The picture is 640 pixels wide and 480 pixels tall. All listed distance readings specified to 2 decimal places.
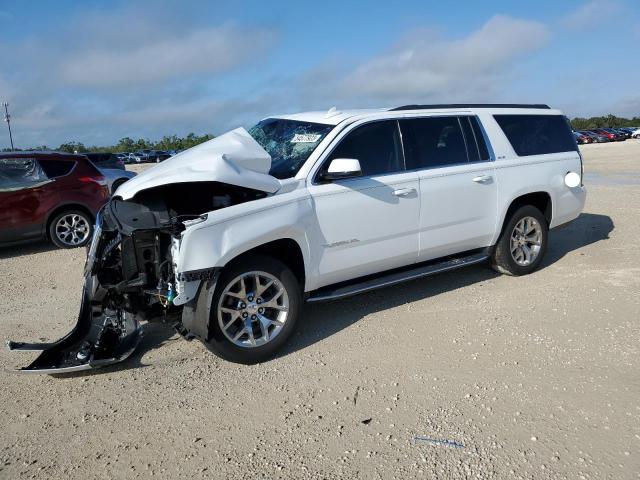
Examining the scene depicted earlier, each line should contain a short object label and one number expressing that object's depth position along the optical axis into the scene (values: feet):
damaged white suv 13.12
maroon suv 27.58
